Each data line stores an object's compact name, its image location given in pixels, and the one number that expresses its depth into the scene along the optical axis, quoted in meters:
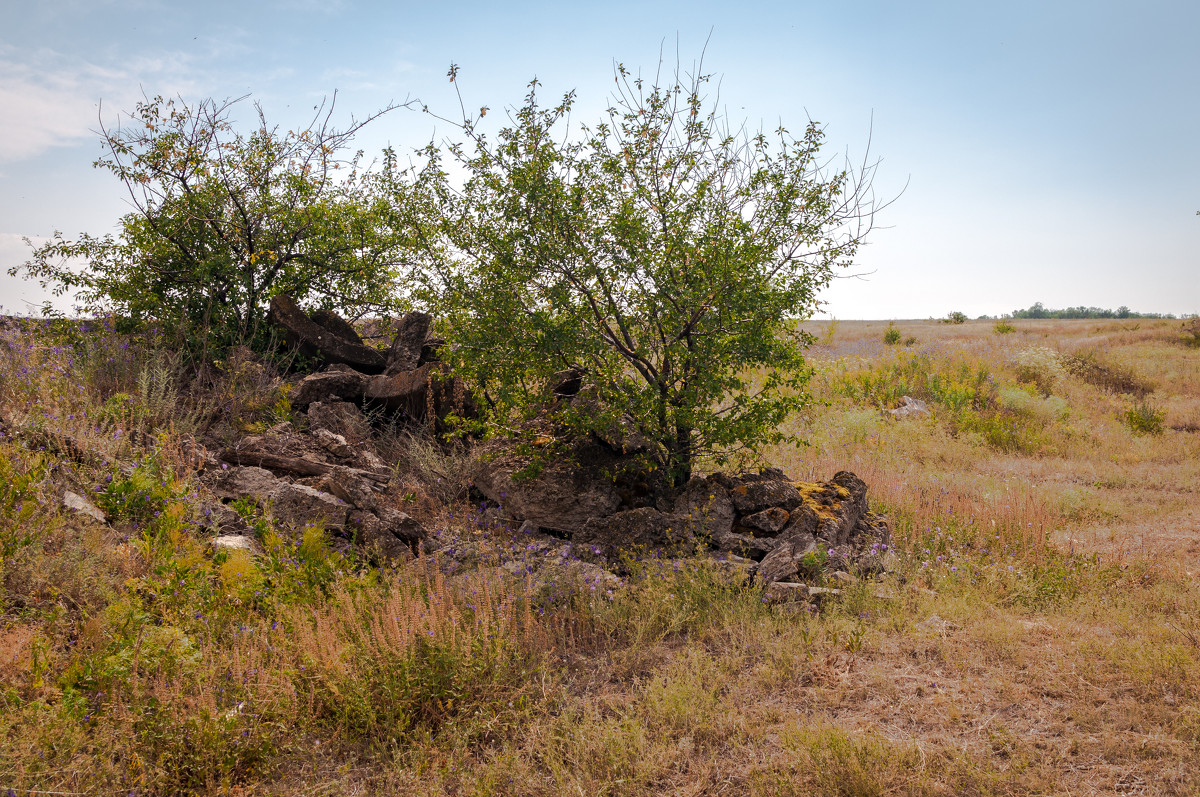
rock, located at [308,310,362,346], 9.18
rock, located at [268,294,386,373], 8.96
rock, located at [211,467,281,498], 5.67
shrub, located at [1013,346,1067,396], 17.23
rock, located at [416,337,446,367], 8.61
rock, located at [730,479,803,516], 6.30
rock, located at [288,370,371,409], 7.90
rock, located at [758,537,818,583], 5.30
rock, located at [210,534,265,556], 4.84
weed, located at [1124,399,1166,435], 13.27
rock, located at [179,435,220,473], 6.01
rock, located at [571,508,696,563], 5.85
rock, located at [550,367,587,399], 6.84
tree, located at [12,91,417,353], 8.55
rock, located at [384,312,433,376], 8.60
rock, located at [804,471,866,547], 6.00
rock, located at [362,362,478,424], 7.98
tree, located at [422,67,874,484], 6.02
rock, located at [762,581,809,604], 4.94
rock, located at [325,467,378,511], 5.82
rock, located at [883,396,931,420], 13.91
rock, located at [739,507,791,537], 6.11
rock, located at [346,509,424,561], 5.40
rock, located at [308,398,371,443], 7.49
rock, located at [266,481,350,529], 5.47
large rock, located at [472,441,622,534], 6.32
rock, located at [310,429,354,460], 6.70
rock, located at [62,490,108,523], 4.77
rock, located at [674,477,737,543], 6.05
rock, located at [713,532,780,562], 5.92
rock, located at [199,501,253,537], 5.17
